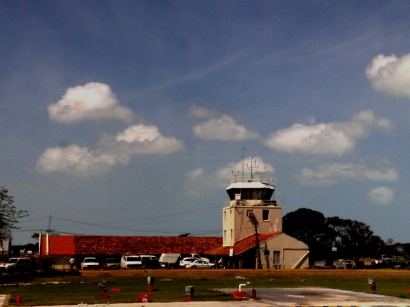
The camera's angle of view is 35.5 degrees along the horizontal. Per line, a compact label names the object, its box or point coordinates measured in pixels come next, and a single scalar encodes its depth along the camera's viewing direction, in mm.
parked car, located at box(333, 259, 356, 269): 87531
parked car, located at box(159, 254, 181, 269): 79062
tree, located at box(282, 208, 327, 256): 135125
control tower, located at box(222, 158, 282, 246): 87250
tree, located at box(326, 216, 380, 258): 135625
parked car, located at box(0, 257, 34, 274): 66050
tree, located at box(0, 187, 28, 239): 58688
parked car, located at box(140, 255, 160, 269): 76812
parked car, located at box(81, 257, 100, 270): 78062
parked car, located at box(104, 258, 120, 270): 78812
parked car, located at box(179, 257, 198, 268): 77725
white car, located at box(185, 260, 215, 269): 75750
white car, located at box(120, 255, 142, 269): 76438
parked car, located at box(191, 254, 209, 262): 85038
